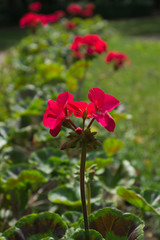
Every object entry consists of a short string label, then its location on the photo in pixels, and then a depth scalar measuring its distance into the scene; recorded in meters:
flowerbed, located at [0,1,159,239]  1.02
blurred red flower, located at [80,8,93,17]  7.90
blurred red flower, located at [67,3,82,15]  6.74
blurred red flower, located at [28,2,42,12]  5.29
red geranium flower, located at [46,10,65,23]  4.68
